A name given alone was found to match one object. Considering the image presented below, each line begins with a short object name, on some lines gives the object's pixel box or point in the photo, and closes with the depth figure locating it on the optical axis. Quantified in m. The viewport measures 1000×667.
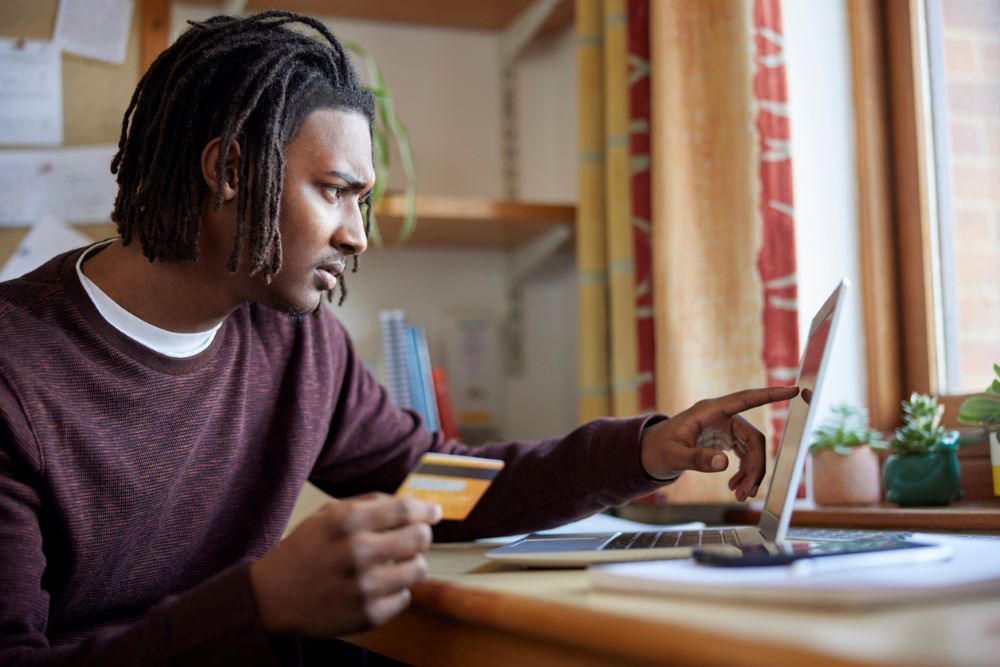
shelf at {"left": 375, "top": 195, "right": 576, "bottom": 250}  1.82
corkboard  1.84
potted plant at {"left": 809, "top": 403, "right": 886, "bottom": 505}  1.27
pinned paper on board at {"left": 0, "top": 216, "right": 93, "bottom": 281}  1.78
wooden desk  0.45
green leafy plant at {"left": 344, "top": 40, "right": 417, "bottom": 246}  1.76
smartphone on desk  0.64
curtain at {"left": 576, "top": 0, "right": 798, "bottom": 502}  1.43
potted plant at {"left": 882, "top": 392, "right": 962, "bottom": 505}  1.18
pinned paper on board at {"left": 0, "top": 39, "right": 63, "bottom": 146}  1.83
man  0.94
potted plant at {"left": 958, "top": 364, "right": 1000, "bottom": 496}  1.10
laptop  0.77
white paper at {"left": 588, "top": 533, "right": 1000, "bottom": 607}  0.54
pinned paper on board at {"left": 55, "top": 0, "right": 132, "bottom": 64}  1.85
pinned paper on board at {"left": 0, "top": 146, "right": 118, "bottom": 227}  1.81
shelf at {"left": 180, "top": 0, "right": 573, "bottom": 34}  2.03
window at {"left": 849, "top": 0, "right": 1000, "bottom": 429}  1.42
